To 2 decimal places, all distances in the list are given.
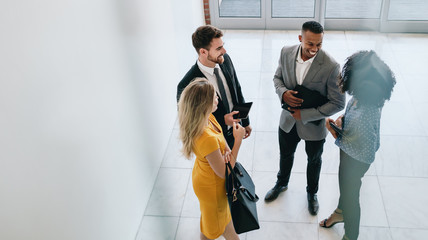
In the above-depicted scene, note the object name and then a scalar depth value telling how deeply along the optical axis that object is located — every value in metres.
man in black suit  2.78
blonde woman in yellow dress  2.27
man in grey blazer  2.68
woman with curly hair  2.33
